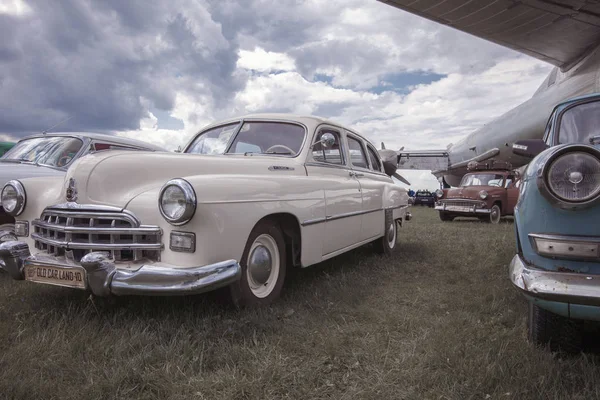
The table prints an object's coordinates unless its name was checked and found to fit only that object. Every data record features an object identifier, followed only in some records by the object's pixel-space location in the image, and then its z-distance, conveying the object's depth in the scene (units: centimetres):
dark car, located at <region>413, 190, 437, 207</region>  2554
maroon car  1088
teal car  180
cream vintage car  231
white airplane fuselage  1325
